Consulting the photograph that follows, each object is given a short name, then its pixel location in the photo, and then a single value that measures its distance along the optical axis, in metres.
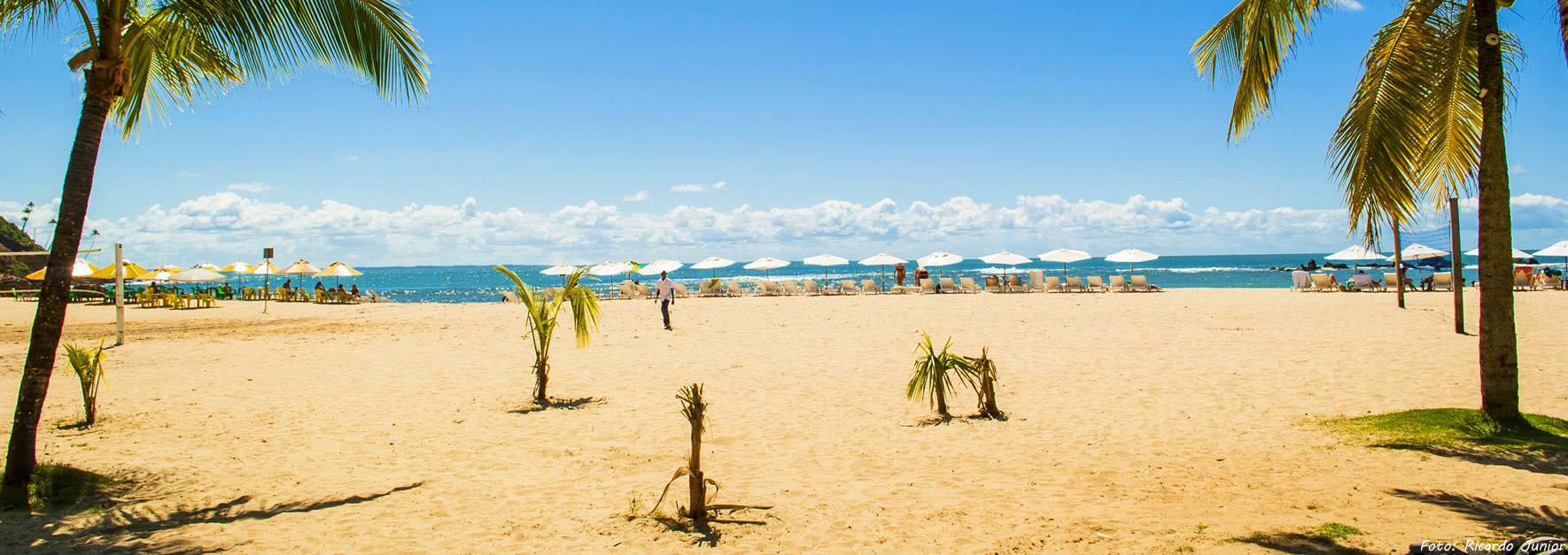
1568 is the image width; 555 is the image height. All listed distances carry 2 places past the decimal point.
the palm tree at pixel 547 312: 8.88
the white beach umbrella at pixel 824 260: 34.50
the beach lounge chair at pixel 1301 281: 27.67
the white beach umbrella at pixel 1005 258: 32.41
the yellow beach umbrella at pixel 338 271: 32.31
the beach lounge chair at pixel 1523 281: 25.61
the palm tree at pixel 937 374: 7.79
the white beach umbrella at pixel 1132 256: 31.74
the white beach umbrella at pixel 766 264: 35.34
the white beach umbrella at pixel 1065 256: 31.73
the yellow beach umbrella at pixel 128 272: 29.64
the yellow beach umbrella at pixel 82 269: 29.38
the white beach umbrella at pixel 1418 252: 27.49
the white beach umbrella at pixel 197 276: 33.19
